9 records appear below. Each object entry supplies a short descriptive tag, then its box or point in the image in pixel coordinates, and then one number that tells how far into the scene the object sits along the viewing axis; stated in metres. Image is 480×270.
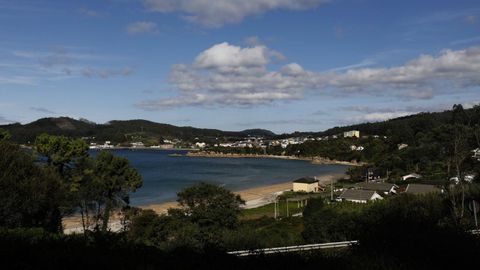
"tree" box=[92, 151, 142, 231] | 25.58
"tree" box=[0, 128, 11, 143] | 21.03
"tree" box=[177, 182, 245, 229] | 22.67
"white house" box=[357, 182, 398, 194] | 49.83
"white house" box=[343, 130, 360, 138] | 159.75
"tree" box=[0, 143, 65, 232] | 16.47
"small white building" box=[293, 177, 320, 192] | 60.28
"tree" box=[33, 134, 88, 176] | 23.94
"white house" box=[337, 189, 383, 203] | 43.64
